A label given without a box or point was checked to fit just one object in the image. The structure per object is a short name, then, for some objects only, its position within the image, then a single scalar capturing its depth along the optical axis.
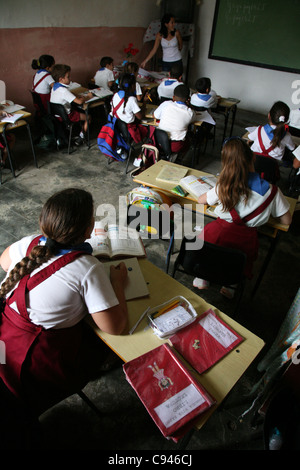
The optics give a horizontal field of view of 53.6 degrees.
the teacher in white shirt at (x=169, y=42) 5.71
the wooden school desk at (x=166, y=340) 1.15
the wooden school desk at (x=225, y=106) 4.41
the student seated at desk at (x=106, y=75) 4.85
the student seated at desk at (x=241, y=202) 1.82
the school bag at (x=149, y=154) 3.55
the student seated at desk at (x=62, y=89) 3.96
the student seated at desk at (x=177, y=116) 3.37
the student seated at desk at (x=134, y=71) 3.99
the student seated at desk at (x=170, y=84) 4.30
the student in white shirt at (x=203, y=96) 3.93
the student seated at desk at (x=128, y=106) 3.57
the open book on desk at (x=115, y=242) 1.62
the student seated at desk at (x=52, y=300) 1.13
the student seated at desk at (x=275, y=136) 2.91
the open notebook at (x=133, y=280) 1.45
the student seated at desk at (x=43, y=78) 4.09
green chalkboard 5.62
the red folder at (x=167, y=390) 1.04
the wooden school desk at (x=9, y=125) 3.37
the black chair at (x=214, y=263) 1.72
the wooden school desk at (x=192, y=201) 2.12
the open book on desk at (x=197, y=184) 2.31
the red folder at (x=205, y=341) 1.22
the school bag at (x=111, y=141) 3.95
